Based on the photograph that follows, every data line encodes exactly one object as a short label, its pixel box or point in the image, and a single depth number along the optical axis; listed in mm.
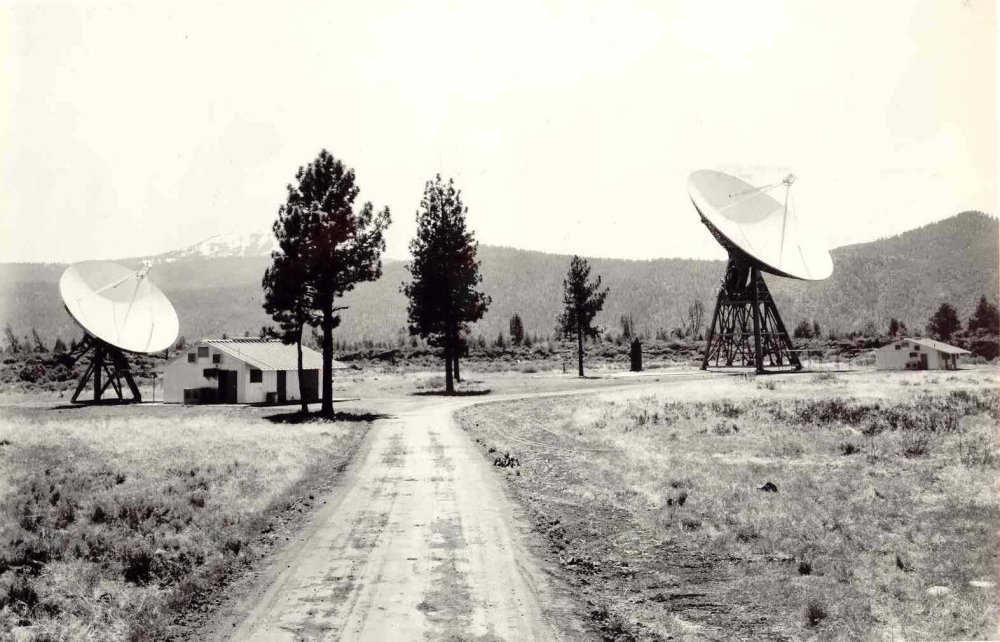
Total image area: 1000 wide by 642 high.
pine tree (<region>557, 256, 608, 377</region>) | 79438
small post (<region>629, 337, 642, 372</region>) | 80438
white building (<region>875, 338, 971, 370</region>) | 75400
